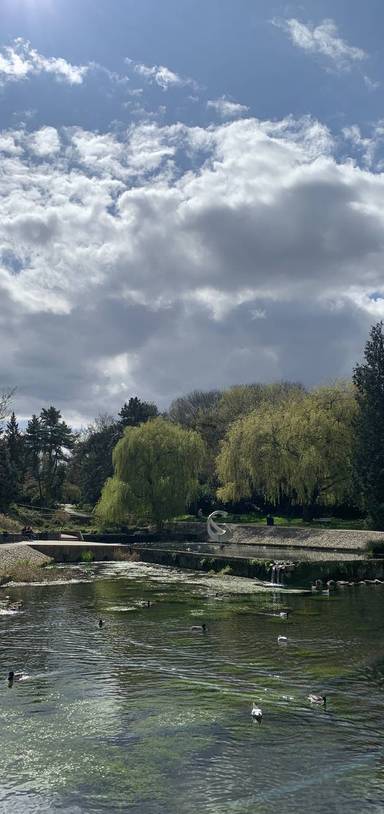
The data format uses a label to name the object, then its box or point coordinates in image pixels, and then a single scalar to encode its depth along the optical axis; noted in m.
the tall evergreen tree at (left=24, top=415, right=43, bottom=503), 92.38
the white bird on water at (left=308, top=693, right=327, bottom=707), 11.98
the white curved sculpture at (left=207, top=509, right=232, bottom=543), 52.75
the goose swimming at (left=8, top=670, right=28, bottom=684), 13.48
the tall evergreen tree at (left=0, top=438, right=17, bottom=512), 62.91
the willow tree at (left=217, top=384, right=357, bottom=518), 51.78
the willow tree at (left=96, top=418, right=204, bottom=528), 54.47
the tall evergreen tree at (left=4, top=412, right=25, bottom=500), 79.85
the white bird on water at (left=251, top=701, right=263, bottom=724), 11.22
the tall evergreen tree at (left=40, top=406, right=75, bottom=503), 92.31
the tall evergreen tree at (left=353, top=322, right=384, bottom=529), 42.47
